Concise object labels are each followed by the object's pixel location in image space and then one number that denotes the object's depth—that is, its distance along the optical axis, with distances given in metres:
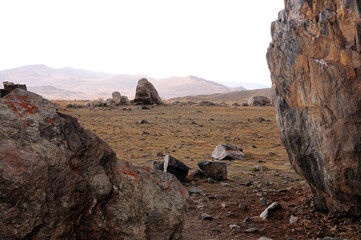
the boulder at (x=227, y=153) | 18.83
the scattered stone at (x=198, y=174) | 13.95
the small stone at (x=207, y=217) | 9.20
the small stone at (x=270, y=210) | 8.98
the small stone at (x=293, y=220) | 8.49
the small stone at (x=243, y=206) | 9.81
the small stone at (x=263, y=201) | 10.09
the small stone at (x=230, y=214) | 9.38
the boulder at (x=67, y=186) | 4.73
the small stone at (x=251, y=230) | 8.13
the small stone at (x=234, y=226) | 8.47
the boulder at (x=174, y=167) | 12.85
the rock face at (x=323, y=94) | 7.59
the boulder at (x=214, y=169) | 13.72
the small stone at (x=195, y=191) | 11.70
